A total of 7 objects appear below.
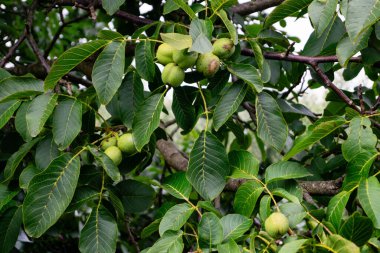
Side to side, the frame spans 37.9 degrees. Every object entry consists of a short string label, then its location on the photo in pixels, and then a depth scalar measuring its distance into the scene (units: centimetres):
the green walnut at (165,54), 126
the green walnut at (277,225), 104
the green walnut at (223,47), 126
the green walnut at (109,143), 139
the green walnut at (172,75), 124
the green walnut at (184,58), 122
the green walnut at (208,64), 122
